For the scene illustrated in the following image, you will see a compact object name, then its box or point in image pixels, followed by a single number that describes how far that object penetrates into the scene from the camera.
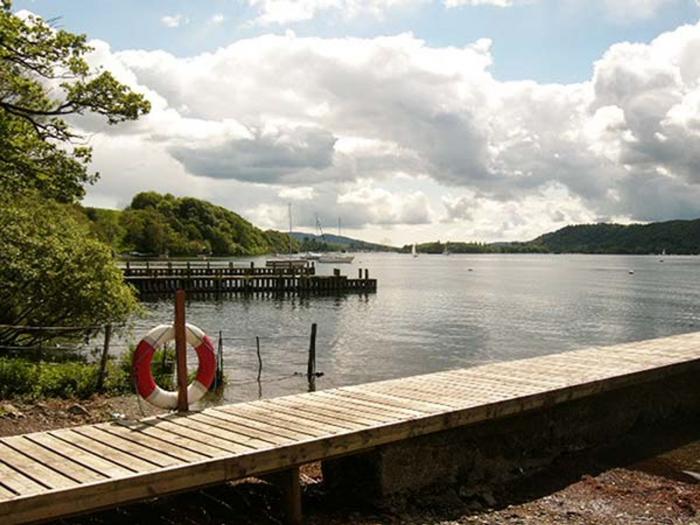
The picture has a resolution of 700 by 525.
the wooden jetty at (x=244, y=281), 58.31
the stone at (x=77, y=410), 12.82
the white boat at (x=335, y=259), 171.16
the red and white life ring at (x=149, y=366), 8.34
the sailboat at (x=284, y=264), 67.80
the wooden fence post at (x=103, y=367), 14.79
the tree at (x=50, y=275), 18.33
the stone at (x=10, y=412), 11.95
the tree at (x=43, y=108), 13.06
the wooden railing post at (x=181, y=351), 8.38
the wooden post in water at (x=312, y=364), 21.50
